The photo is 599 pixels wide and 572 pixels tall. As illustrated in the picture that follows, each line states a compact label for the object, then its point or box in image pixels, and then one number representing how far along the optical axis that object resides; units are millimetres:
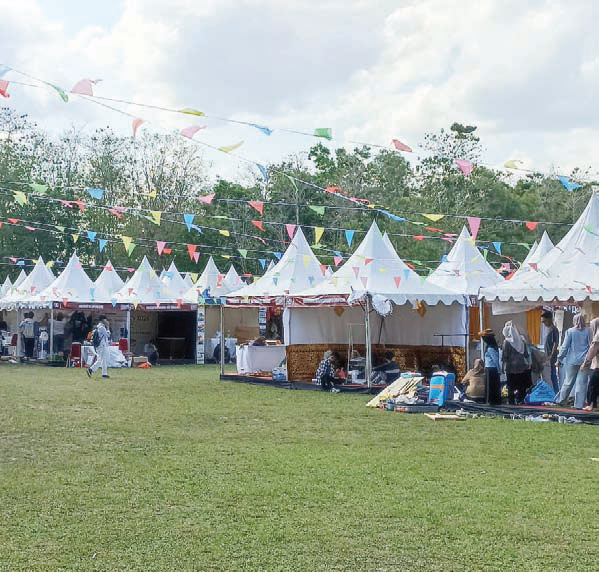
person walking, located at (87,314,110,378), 20017
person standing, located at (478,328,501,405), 13758
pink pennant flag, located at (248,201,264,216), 18016
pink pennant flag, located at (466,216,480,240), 16609
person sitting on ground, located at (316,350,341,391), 17562
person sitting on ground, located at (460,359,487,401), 14000
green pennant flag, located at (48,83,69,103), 10297
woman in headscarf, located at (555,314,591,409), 13180
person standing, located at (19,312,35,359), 27578
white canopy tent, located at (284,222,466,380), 17594
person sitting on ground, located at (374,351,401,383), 17719
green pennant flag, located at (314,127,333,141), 11750
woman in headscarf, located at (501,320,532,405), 13961
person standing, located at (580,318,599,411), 12438
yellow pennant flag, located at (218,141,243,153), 11633
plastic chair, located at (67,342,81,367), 25672
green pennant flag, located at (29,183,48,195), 15092
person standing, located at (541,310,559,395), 15293
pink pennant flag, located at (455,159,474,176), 13027
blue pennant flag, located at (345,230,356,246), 20781
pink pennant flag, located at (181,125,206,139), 11375
